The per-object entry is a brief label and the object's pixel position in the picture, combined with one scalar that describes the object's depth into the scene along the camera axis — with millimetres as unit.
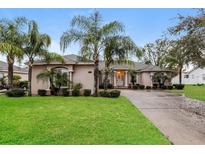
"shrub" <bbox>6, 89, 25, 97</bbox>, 10952
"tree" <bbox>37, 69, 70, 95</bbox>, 11842
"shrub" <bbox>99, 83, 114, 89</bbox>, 18088
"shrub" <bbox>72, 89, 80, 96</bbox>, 11743
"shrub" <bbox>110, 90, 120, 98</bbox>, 10944
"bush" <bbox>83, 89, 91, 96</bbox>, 11722
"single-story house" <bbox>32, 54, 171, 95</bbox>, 12459
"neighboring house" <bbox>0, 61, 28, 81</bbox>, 18905
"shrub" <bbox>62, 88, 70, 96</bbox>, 11741
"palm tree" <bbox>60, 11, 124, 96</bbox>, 11433
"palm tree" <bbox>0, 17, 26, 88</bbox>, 11252
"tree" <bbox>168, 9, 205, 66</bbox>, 7504
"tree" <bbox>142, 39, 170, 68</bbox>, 26782
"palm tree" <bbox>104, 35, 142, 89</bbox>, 11457
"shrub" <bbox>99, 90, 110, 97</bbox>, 11072
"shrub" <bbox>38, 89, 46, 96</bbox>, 11962
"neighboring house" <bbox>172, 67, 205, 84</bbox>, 30258
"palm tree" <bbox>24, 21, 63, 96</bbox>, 11417
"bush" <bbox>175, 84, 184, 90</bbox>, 18665
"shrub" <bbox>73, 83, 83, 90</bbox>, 12099
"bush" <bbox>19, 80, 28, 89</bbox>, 15516
